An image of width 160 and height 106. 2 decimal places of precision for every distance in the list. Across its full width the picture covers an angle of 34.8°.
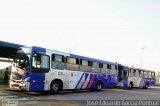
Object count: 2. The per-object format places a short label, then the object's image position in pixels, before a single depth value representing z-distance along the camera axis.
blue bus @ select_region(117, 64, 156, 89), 29.06
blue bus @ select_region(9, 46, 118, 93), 16.05
